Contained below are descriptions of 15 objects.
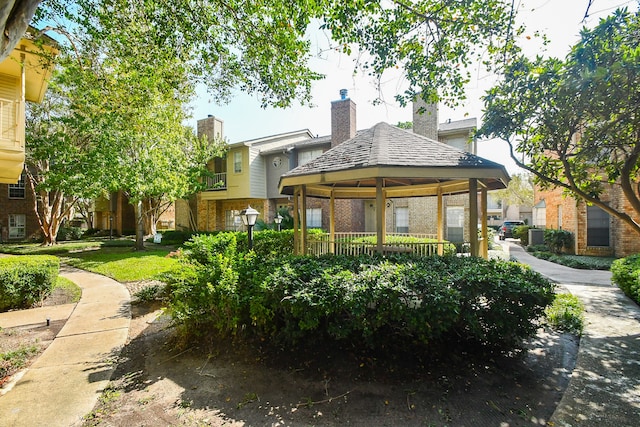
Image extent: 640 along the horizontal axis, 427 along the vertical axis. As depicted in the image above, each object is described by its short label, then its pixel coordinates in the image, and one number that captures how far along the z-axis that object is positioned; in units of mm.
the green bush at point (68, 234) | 24422
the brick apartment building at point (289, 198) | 16094
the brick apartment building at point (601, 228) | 12188
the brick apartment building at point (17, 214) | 23656
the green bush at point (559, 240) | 14422
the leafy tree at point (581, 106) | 4883
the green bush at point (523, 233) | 20562
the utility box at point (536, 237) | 18109
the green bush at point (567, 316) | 5512
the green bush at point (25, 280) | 6824
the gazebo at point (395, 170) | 6094
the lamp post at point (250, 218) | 7188
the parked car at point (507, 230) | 26875
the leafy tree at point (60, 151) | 13109
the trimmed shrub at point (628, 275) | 6676
